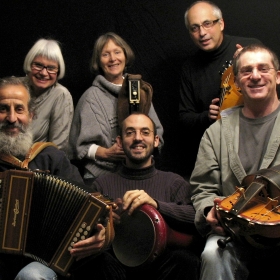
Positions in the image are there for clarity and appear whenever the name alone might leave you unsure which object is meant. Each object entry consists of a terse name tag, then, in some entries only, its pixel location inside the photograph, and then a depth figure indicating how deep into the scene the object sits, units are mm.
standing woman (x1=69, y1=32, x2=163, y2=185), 3543
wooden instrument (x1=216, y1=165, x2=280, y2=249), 2328
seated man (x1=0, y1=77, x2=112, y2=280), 2684
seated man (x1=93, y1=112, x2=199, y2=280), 2770
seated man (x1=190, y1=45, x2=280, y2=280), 2777
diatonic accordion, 2486
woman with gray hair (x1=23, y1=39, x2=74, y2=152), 3604
